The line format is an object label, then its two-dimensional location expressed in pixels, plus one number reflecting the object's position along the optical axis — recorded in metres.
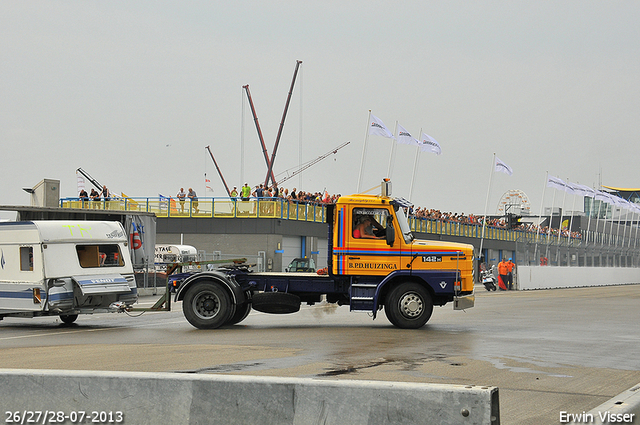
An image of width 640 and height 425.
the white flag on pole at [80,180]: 62.49
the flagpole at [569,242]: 50.12
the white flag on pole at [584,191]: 65.87
